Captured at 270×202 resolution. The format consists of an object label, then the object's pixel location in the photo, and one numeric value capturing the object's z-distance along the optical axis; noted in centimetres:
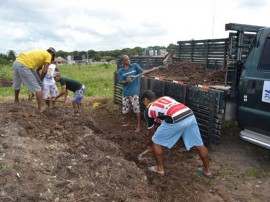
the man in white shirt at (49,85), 505
